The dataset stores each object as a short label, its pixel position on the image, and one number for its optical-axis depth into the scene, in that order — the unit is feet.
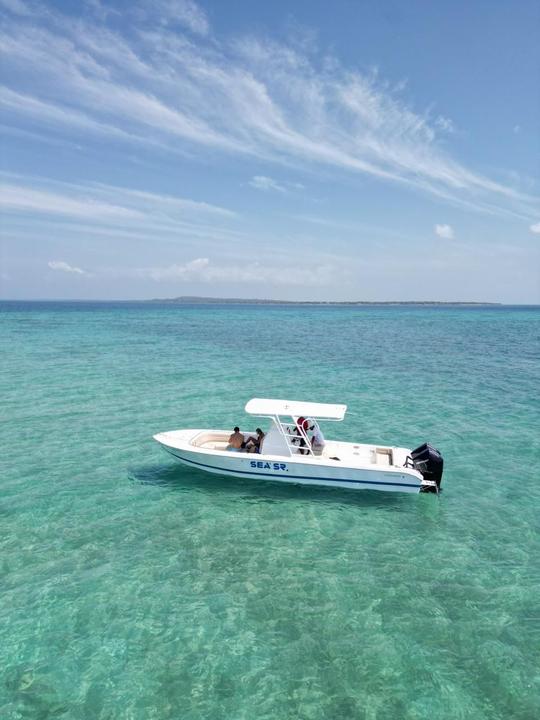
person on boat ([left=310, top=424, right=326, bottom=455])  53.26
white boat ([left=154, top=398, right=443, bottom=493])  48.65
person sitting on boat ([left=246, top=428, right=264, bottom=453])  53.06
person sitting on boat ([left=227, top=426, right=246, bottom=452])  54.24
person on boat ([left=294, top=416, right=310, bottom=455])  51.91
